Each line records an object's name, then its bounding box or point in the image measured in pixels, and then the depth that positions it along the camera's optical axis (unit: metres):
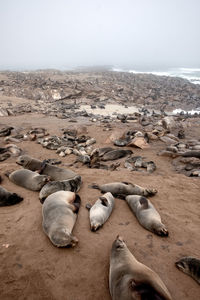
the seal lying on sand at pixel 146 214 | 3.38
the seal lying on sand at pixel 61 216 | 3.00
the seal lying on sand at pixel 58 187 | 4.27
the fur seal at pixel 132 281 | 2.01
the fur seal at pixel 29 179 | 4.70
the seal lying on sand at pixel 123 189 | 4.57
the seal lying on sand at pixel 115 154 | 7.06
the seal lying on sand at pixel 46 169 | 5.13
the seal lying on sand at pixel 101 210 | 3.50
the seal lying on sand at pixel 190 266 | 2.57
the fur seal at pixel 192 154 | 6.73
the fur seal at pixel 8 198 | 4.11
